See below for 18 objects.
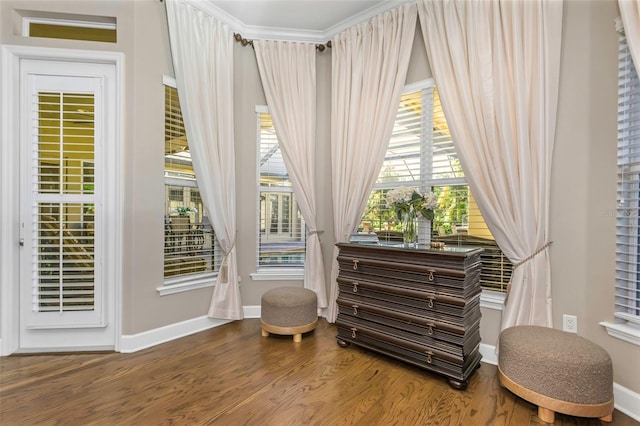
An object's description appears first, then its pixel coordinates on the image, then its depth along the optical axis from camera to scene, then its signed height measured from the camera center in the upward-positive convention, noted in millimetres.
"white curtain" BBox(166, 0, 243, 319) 2898 +983
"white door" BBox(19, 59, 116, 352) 2594 +36
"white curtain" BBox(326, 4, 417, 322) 2873 +1129
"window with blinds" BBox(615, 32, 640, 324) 1891 +134
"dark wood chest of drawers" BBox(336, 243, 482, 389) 2098 -742
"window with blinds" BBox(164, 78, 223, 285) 2959 -21
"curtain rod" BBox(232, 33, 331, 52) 3379 +1935
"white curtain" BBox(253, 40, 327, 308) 3398 +1118
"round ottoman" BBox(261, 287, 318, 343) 2811 -988
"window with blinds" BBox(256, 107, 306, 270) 3615 -53
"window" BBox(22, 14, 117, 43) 2668 +1689
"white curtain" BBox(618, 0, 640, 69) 1696 +1109
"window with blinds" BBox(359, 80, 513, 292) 2543 +298
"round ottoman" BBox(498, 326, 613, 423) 1649 -935
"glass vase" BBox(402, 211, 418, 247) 2539 -141
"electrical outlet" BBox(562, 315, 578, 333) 2100 -789
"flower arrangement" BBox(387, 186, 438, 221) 2426 +82
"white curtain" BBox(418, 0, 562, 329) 2148 +673
